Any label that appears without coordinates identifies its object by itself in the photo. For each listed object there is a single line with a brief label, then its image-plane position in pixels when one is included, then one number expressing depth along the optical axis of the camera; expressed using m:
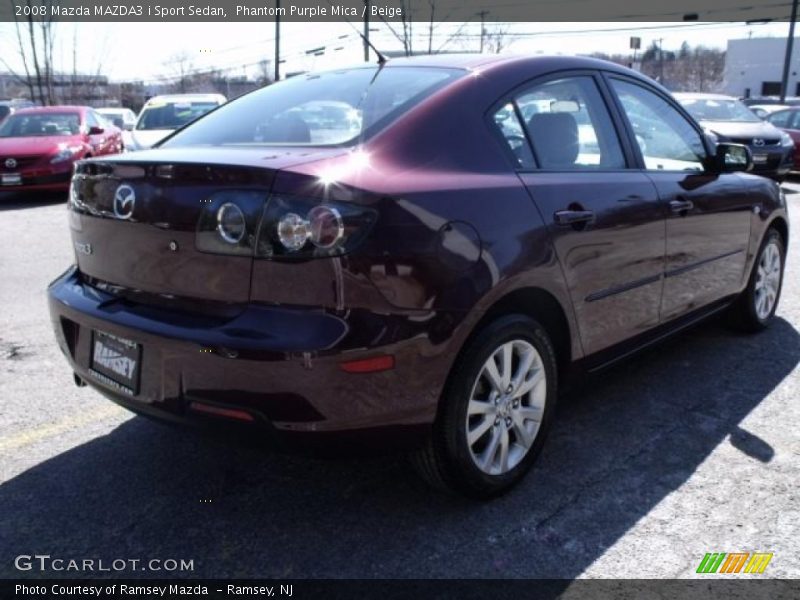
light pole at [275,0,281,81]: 28.47
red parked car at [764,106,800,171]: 15.09
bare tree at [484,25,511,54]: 34.34
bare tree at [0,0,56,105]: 23.88
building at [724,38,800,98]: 66.12
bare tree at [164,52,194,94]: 70.39
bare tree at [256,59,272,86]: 57.48
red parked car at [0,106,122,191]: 11.38
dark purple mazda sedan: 2.33
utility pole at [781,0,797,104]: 26.56
